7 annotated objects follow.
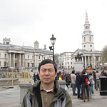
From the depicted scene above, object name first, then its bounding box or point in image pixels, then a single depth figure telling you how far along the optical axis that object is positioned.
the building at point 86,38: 95.99
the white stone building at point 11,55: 86.55
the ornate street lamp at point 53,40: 14.04
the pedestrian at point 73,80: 10.42
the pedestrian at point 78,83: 9.24
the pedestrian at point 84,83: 8.94
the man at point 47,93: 1.84
